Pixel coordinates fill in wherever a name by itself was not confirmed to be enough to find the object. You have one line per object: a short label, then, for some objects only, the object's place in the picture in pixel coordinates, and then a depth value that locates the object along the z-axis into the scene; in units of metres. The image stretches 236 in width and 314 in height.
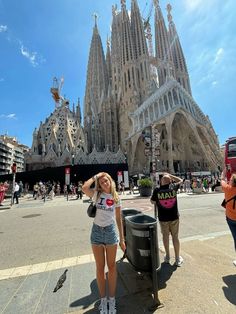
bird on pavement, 3.34
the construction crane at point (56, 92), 77.25
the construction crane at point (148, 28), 88.56
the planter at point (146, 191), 18.69
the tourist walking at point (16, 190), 17.20
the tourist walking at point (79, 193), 20.72
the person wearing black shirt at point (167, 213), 4.05
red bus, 11.05
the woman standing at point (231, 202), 3.53
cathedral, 52.47
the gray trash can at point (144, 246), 2.88
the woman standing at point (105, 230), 2.74
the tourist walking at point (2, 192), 15.31
